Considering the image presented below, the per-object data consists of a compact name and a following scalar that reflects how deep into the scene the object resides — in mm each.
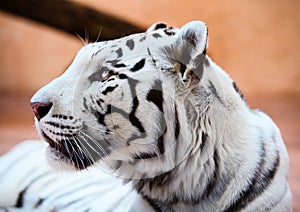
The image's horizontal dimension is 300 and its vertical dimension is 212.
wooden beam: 6358
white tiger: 4845
